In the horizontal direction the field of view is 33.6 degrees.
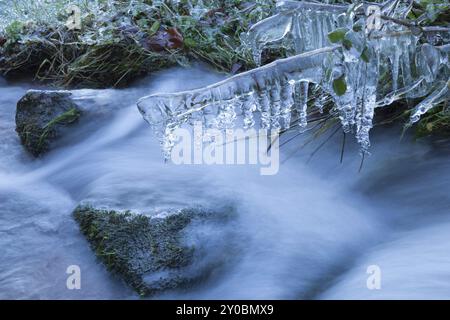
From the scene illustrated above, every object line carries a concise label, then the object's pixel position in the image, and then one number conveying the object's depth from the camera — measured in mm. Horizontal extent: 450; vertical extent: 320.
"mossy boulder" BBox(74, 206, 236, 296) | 2482
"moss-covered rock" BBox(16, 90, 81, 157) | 3629
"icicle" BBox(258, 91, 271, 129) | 2455
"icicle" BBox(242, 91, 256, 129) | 2453
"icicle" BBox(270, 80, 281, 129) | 2445
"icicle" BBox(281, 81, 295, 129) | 2459
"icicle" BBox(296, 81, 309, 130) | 2576
